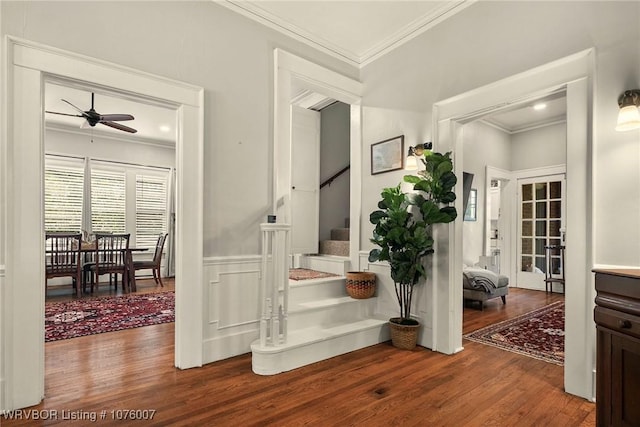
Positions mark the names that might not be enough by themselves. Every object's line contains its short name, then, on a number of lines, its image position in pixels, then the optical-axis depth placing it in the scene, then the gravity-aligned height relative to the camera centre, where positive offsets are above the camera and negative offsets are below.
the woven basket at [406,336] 3.17 -1.12
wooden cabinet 1.55 -0.62
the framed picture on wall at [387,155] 3.54 +0.64
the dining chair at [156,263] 6.17 -0.90
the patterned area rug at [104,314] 3.68 -1.27
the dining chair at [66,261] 5.18 -0.74
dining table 5.85 -1.02
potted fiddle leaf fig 2.96 -0.04
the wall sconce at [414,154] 3.26 +0.59
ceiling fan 4.45 +1.27
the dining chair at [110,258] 5.64 -0.76
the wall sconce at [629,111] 2.01 +0.62
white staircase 2.66 -1.05
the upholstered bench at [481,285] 4.61 -0.95
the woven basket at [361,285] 3.62 -0.74
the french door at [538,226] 6.09 -0.18
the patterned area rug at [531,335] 3.10 -1.24
